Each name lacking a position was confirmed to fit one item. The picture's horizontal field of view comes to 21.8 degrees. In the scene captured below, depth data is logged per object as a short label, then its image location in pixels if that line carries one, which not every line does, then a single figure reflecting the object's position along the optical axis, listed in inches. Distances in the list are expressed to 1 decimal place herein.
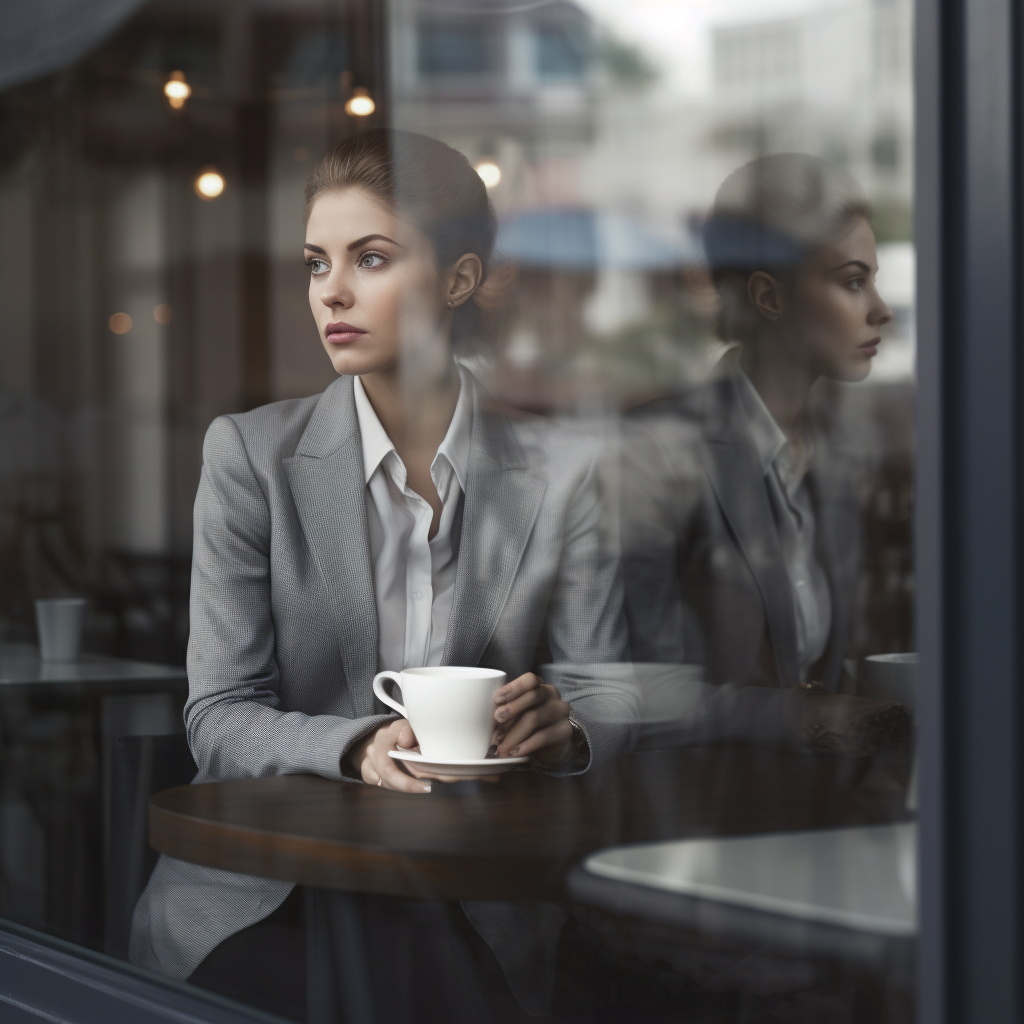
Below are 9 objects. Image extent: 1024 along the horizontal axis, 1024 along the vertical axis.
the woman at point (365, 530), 100.1
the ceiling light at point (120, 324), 176.0
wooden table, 87.7
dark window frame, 78.8
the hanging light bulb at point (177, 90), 215.1
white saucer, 94.9
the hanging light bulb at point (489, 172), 98.8
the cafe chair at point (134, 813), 106.5
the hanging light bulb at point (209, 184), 253.0
